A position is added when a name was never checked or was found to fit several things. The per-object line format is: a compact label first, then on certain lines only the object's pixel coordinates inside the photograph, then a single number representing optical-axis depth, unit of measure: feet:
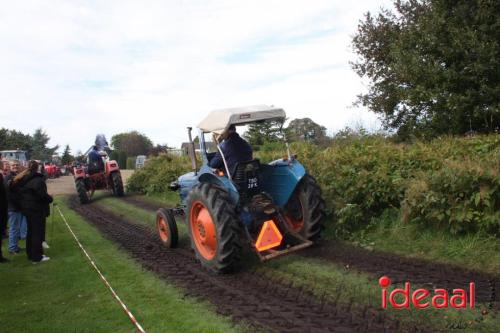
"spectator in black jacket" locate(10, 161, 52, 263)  23.00
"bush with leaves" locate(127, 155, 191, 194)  52.95
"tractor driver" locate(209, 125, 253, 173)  19.90
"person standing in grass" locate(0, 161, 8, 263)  23.43
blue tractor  17.83
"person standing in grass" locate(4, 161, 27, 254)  24.34
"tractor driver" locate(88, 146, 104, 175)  52.70
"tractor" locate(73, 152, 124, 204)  51.06
